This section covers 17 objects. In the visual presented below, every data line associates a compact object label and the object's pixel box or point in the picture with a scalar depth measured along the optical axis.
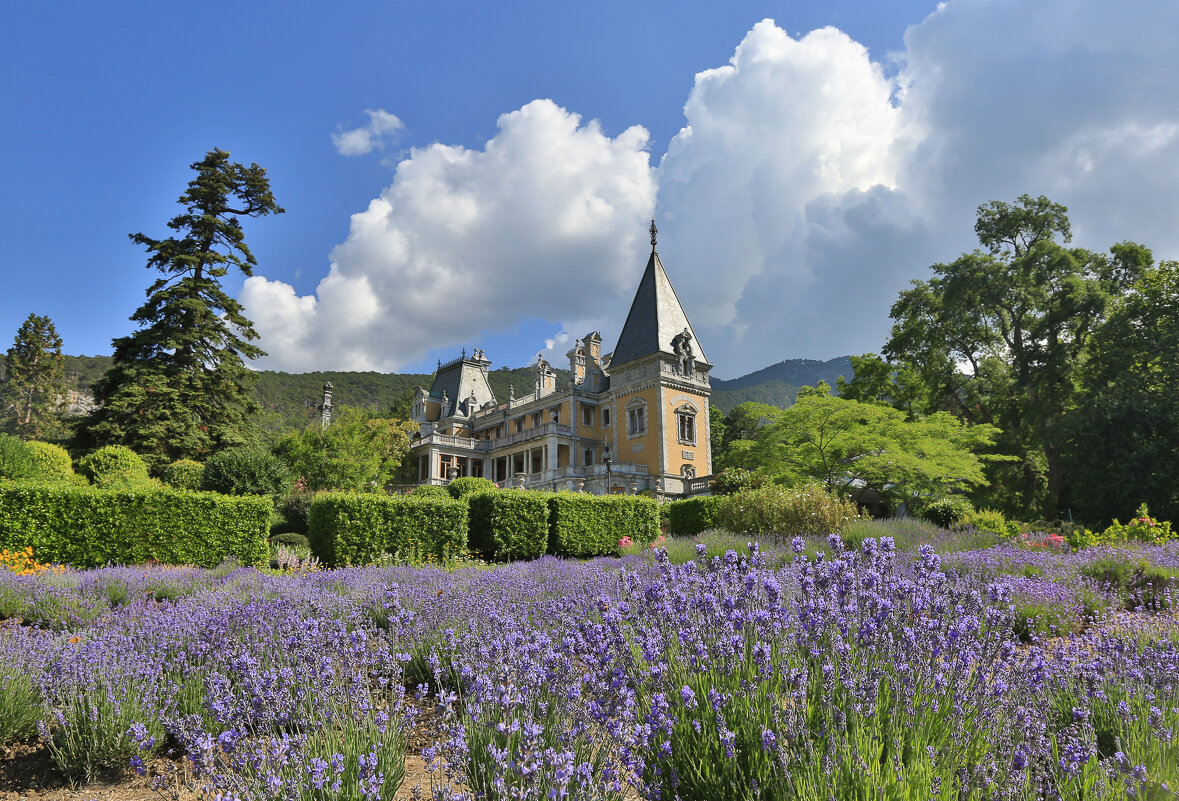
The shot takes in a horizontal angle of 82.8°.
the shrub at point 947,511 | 19.11
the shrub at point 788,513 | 13.04
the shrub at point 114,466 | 20.23
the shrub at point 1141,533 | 10.93
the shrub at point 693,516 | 18.08
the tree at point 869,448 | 21.97
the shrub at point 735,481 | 23.36
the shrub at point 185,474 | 22.80
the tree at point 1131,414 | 22.20
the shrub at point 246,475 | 21.00
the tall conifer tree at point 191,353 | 25.55
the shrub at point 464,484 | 21.72
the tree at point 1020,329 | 28.30
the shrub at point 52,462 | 18.48
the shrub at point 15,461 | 16.39
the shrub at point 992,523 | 13.94
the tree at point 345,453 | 27.08
